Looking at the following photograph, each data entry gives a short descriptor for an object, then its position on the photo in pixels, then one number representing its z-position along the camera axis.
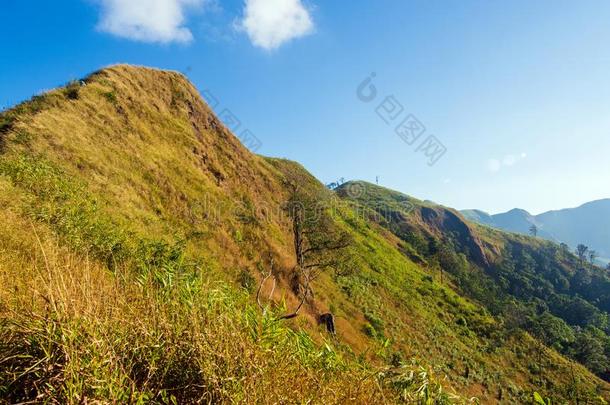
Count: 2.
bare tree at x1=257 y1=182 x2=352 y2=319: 36.66
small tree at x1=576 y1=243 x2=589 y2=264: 186.91
